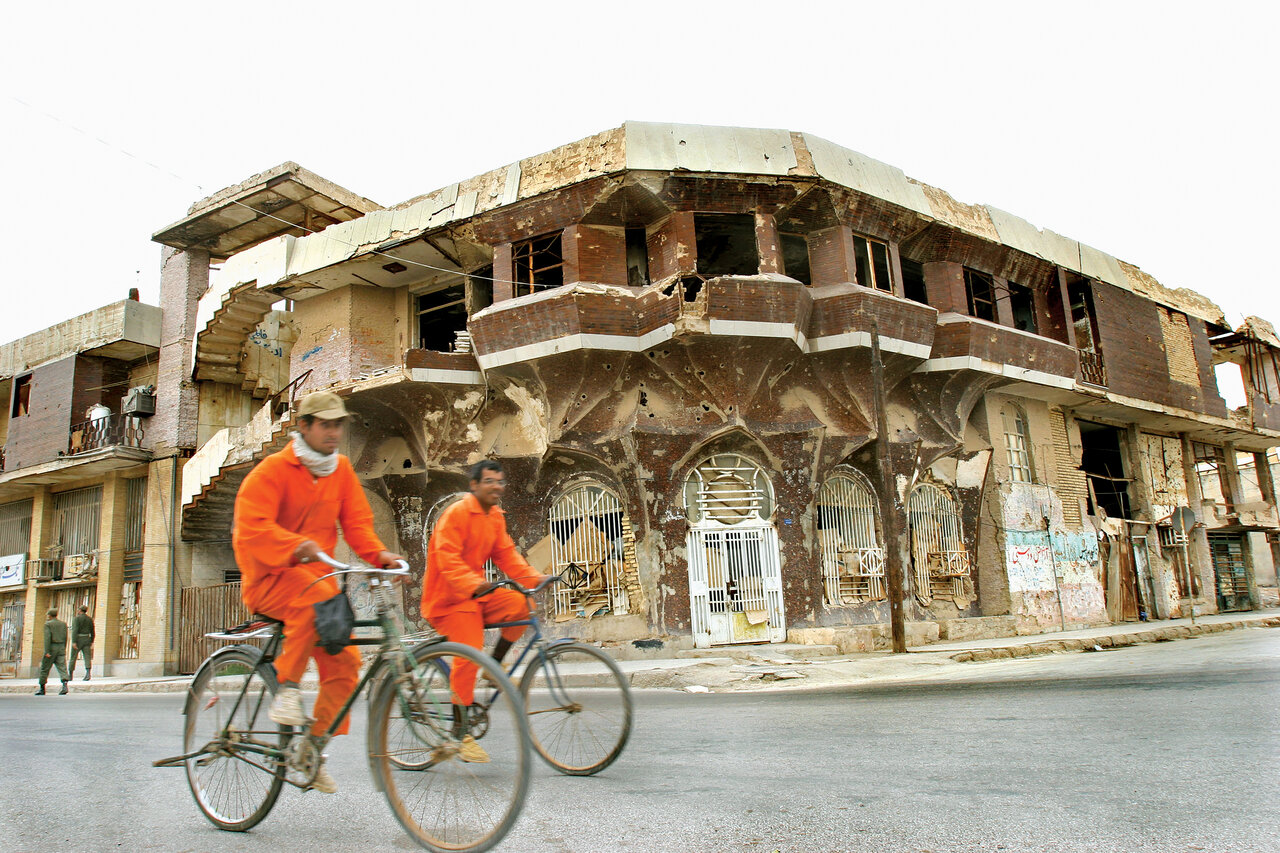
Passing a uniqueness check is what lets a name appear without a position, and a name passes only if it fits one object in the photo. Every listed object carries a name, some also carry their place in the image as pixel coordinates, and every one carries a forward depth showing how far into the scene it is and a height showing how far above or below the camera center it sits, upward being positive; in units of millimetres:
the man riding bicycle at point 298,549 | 3525 +263
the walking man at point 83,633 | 16016 -154
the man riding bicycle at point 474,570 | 4434 +181
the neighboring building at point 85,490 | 20594 +3458
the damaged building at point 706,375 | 14594 +3960
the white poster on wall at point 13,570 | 23312 +1549
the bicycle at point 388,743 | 2969 -503
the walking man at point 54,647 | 15227 -366
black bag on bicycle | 3453 -48
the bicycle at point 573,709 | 4199 -523
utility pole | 12969 +1005
